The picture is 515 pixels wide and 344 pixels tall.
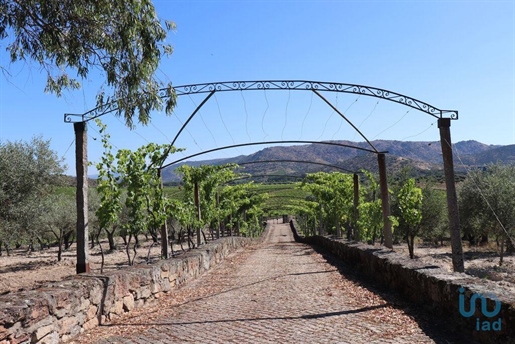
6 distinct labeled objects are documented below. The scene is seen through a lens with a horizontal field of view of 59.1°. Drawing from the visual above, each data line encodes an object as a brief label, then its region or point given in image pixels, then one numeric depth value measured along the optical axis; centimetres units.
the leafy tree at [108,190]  1014
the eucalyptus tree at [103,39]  660
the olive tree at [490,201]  2631
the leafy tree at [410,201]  1948
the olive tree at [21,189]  1714
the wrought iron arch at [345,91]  951
